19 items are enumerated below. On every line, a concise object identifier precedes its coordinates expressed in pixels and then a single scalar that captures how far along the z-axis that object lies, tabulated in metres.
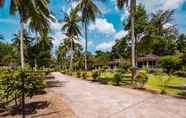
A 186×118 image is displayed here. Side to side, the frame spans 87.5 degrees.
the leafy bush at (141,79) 6.75
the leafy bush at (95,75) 10.55
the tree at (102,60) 28.94
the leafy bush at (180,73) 13.28
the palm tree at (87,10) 14.79
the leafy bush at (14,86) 3.51
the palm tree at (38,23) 5.56
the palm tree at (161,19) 22.99
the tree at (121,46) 20.43
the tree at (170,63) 11.06
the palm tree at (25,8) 5.83
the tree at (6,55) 29.62
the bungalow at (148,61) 20.64
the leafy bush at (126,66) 17.33
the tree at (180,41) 26.15
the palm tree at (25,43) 18.66
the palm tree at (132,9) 7.40
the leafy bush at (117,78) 7.80
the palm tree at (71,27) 20.57
